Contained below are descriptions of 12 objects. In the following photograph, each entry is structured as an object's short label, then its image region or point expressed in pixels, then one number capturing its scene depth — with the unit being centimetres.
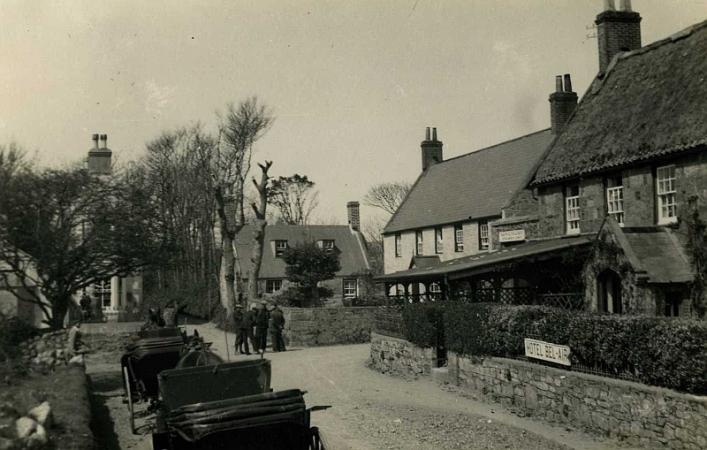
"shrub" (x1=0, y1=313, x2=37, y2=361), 1715
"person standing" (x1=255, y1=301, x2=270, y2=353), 2500
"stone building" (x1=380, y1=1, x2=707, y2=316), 1659
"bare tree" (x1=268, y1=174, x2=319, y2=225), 7100
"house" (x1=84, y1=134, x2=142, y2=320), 4203
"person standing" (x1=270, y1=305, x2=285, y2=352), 2619
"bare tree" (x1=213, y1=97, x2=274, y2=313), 3850
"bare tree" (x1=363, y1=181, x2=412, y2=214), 7981
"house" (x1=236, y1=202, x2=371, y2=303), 5078
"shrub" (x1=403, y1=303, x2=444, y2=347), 1891
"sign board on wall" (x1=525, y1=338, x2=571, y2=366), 1318
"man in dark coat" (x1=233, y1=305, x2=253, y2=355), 2586
